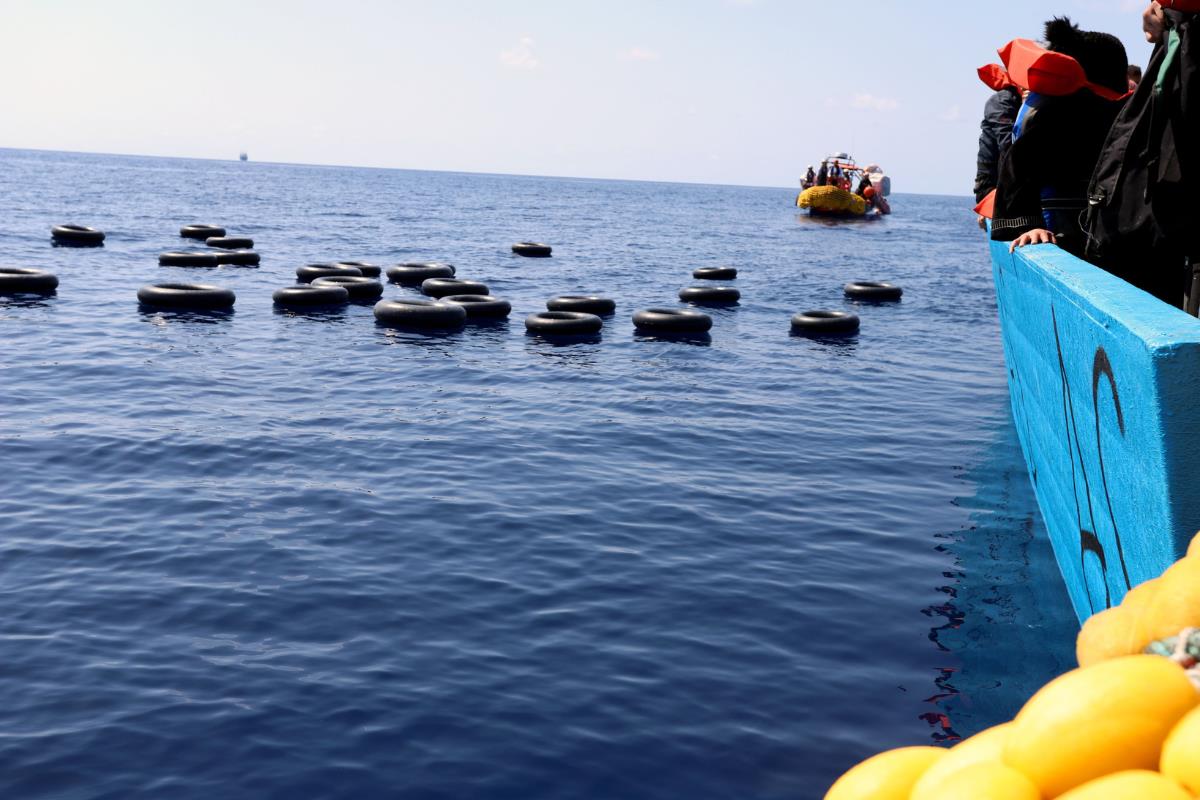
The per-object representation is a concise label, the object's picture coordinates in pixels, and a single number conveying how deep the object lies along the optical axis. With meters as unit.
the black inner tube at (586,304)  23.48
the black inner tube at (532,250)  39.72
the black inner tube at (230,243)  35.32
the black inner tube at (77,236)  36.00
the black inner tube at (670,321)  21.28
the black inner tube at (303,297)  23.23
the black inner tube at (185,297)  22.31
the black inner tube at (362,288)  24.84
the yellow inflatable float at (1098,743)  2.23
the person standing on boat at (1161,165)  5.59
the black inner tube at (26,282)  23.62
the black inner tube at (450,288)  25.06
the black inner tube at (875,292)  28.78
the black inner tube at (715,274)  32.22
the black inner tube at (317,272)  27.73
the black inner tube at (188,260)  30.88
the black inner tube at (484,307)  22.30
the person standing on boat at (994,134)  9.87
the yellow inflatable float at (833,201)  73.56
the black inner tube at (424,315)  20.92
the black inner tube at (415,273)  28.51
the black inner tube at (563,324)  20.73
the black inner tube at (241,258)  31.45
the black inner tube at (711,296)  26.70
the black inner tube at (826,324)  22.44
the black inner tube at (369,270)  28.89
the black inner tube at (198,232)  40.56
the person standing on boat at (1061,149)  7.71
